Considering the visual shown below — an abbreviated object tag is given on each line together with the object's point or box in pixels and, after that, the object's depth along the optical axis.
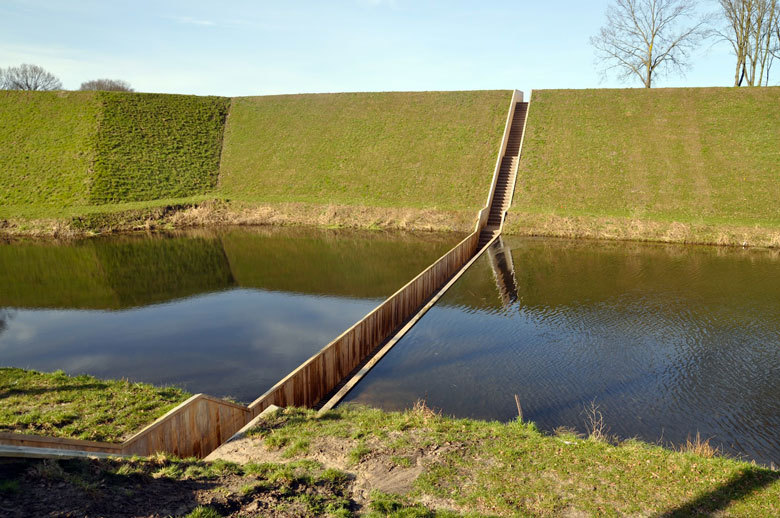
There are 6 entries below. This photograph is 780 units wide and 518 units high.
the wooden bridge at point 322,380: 7.94
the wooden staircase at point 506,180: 33.97
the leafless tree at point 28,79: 112.75
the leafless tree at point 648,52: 52.19
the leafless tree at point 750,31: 49.14
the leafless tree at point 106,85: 116.16
